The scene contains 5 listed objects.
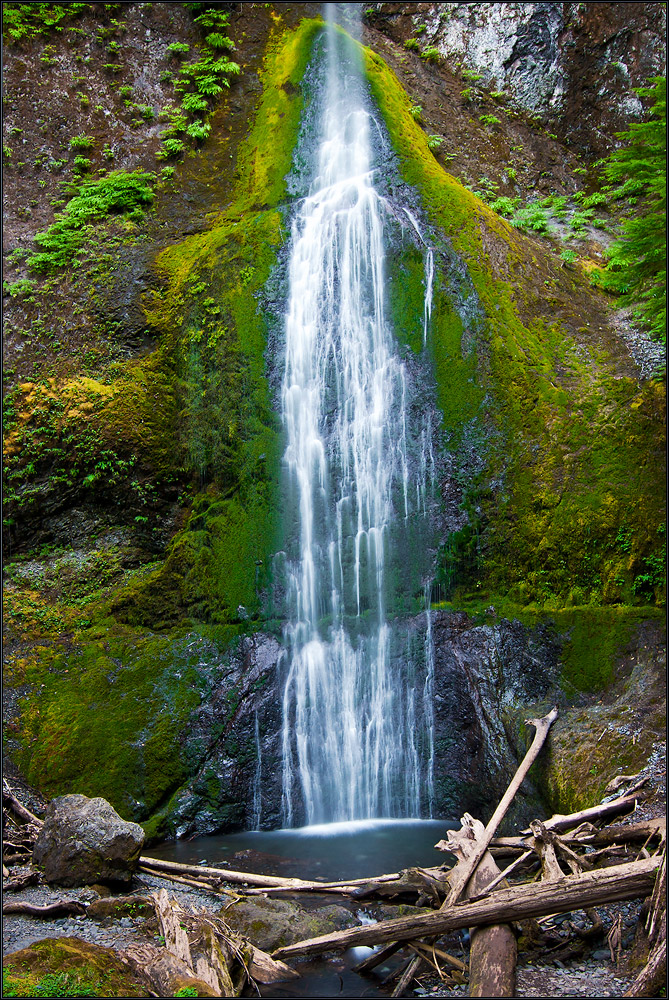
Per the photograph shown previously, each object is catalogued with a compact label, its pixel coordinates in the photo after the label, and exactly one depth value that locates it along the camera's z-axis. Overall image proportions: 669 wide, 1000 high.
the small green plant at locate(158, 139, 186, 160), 13.04
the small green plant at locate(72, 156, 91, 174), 12.85
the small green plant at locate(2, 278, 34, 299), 11.22
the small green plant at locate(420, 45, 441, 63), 15.77
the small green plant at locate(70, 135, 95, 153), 13.03
